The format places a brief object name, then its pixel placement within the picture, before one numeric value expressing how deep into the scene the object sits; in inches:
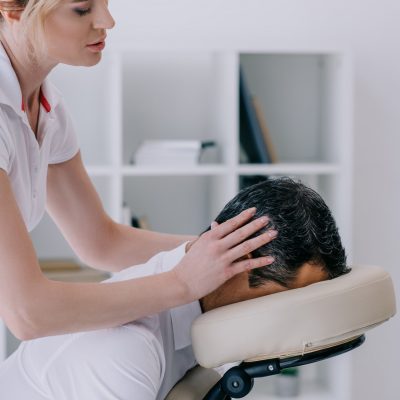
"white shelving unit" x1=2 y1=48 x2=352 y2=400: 108.5
